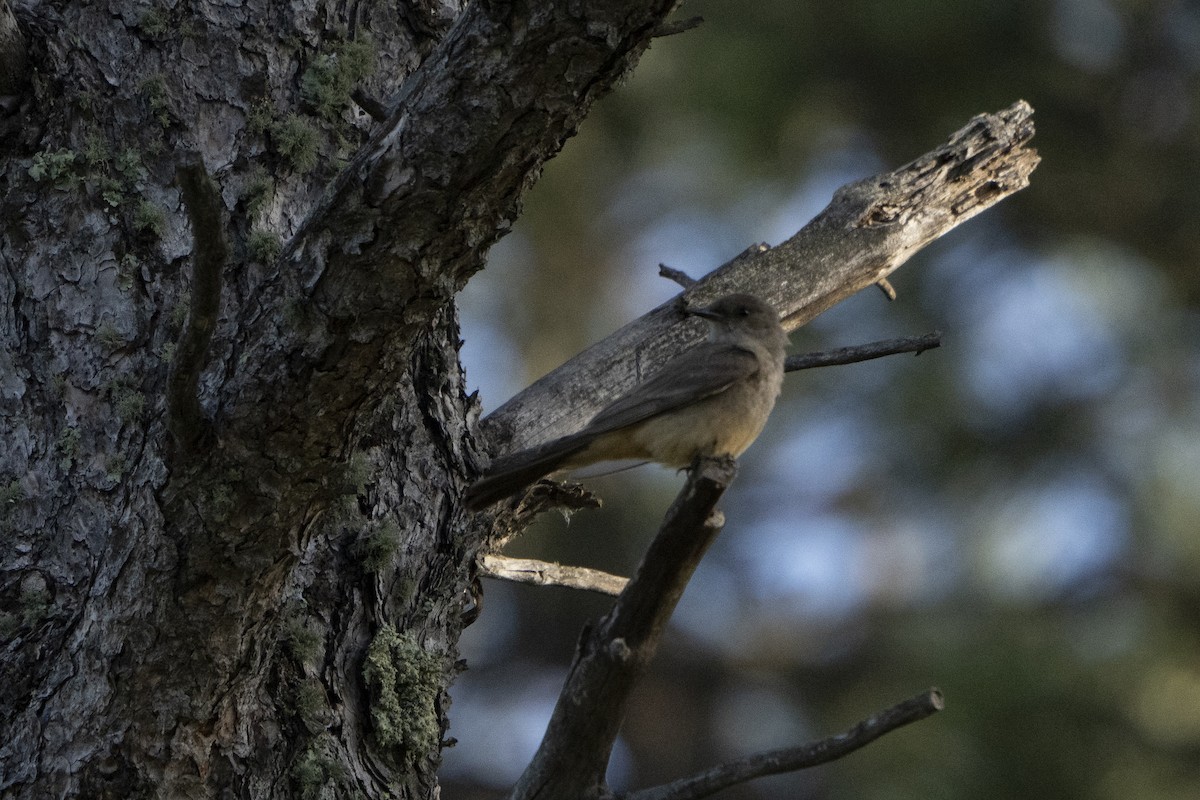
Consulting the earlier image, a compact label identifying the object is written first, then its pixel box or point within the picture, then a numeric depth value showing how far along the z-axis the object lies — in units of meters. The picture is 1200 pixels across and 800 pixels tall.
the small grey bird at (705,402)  8.70
